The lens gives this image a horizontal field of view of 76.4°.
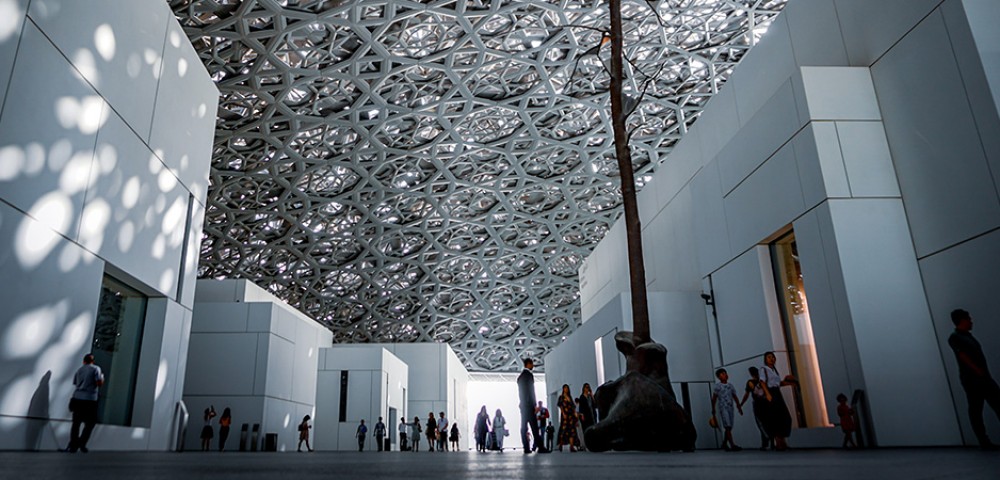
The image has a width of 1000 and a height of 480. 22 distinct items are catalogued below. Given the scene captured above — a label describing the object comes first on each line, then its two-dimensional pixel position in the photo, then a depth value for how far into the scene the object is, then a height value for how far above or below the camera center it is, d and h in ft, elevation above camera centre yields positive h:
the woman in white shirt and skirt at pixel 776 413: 27.84 +0.72
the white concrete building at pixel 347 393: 90.53 +7.15
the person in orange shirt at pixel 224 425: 55.83 +2.05
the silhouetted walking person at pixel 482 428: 75.00 +1.46
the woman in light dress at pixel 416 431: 87.45 +1.49
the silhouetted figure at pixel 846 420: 25.63 +0.30
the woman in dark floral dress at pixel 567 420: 41.83 +1.12
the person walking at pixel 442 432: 85.46 +1.13
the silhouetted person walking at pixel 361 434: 77.66 +1.25
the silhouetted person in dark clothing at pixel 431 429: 80.79 +1.61
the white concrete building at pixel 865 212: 24.88 +9.58
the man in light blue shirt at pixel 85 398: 26.30 +2.24
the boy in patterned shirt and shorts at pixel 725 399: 32.63 +1.66
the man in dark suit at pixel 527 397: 34.53 +2.20
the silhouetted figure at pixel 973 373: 19.61 +1.51
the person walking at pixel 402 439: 93.81 +0.61
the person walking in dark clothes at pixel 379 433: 80.24 +1.28
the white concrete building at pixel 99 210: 23.93 +10.86
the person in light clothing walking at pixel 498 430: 73.20 +1.14
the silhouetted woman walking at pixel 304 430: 69.43 +1.75
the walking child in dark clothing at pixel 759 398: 28.40 +1.40
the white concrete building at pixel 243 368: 63.00 +7.90
